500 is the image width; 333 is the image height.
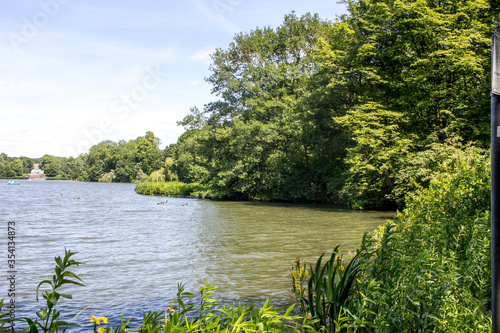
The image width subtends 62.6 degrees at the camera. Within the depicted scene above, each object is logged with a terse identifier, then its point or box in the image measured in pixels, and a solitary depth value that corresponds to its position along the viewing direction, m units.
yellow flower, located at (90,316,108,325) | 3.15
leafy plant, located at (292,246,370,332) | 4.11
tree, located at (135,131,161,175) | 121.62
